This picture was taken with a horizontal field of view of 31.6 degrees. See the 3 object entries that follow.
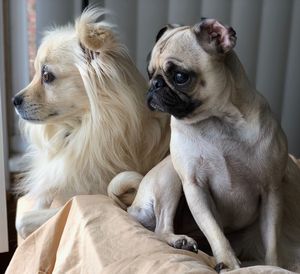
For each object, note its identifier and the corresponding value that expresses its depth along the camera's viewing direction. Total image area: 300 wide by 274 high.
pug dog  0.98
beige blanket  0.89
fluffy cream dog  1.30
